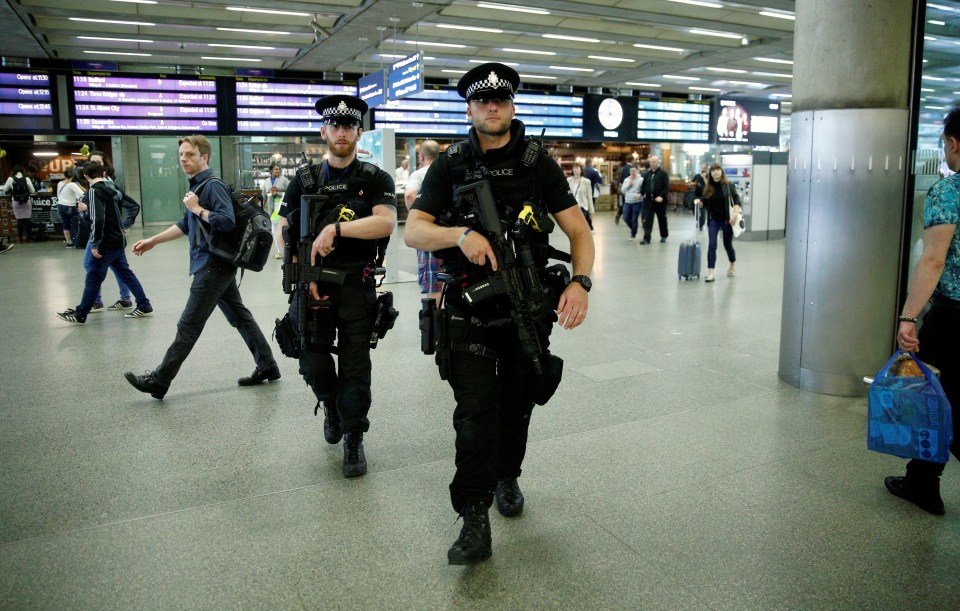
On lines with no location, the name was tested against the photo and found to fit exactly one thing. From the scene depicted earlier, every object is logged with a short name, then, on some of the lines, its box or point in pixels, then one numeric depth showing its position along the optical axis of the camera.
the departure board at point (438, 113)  16.30
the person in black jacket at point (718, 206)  9.96
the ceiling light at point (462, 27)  12.78
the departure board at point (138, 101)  13.87
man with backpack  4.68
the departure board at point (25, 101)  13.38
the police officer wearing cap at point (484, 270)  2.78
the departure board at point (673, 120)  19.30
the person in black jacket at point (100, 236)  7.34
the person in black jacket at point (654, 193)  14.73
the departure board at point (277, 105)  14.67
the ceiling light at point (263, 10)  11.21
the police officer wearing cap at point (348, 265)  3.62
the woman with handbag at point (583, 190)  15.22
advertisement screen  19.69
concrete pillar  4.55
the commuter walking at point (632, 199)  15.59
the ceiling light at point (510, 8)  11.09
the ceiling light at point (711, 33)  13.35
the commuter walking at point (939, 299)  2.97
